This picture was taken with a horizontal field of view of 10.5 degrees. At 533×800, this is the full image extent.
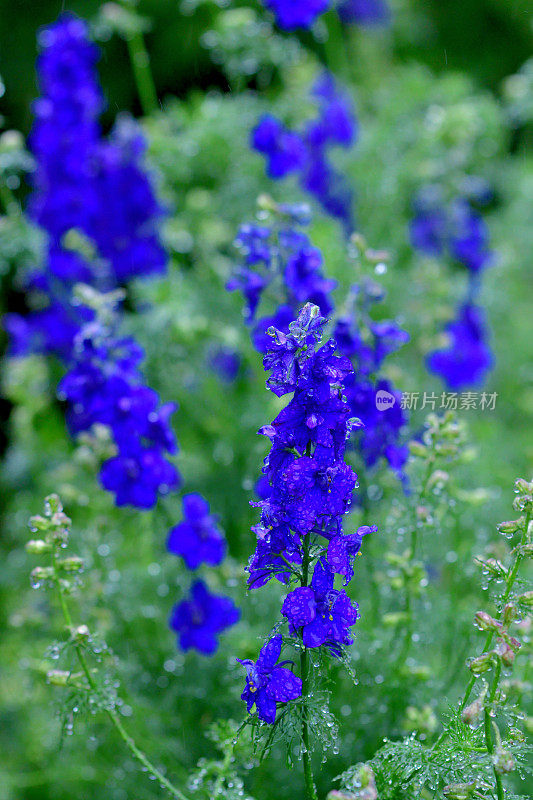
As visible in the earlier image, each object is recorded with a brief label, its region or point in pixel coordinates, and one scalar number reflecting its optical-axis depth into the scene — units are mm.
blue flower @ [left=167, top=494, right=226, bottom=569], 1323
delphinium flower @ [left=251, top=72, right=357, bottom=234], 1579
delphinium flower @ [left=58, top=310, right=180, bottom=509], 1308
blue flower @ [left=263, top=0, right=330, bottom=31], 1455
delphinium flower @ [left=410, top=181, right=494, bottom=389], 1492
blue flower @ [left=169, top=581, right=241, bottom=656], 1332
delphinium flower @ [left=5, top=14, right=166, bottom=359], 1498
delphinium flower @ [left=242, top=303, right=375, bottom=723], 1161
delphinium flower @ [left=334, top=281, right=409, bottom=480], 1295
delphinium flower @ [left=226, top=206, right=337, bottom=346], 1303
